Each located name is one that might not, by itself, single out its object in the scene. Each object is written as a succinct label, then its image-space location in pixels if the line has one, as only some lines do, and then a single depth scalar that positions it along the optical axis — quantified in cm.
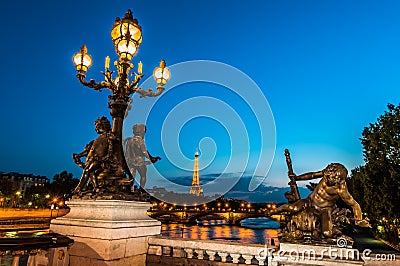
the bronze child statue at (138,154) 828
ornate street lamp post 743
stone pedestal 640
